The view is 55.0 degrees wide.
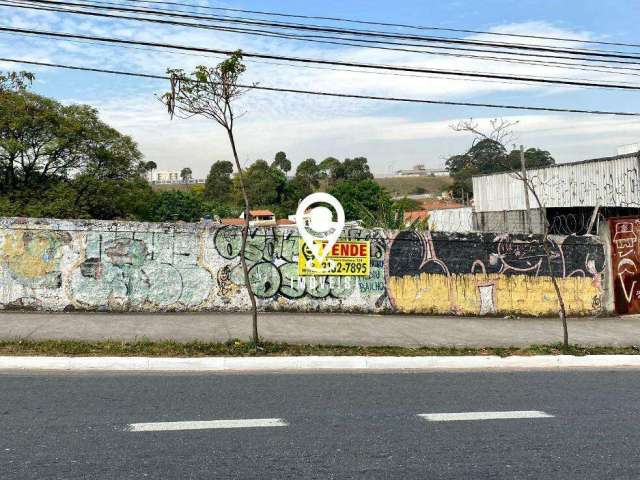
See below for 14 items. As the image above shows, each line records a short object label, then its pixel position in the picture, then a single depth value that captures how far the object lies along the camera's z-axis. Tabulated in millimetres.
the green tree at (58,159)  22984
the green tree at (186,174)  146750
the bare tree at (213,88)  7852
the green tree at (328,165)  104375
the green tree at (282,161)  118062
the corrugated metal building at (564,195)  15266
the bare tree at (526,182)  8875
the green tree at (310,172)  98894
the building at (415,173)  157200
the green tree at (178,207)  61125
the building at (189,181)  148050
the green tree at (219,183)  98750
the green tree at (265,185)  85312
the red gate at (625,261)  13000
